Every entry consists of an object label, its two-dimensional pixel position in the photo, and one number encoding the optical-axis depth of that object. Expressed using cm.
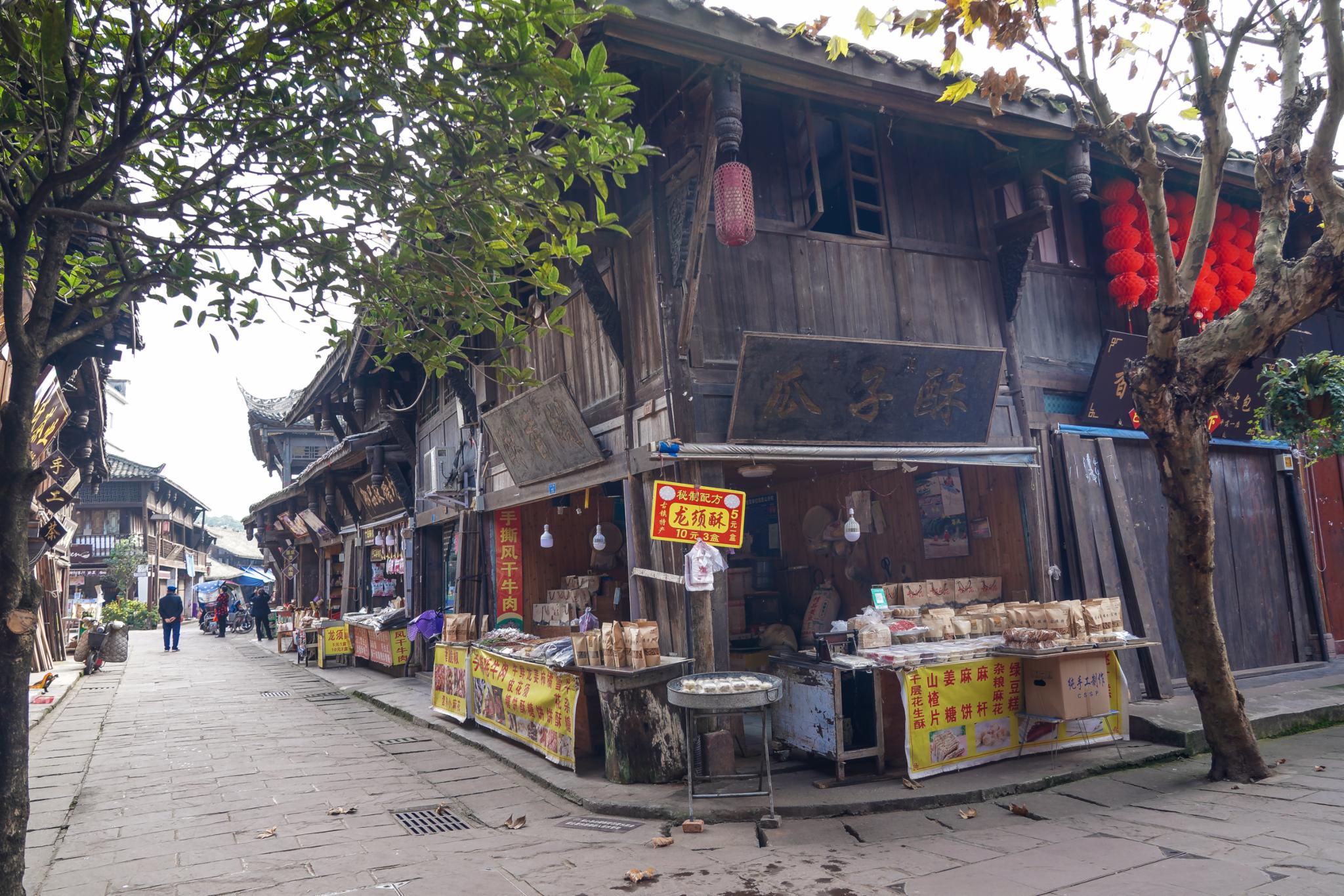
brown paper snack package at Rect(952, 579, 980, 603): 890
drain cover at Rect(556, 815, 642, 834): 579
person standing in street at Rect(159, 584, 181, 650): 2247
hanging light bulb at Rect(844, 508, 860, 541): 889
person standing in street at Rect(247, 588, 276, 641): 2692
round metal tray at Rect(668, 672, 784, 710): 569
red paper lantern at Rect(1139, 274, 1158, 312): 967
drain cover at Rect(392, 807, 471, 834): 598
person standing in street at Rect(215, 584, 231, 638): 3083
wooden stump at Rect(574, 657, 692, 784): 666
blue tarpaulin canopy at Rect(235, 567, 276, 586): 3797
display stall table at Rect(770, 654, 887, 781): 659
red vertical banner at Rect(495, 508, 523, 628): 1138
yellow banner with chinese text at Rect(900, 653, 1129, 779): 644
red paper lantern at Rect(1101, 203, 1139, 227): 965
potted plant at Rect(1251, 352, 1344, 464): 727
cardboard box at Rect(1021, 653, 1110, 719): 671
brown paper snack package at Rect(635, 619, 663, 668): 683
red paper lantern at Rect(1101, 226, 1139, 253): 962
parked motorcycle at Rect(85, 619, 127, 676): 1755
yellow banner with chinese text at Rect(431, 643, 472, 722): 961
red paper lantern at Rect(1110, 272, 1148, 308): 954
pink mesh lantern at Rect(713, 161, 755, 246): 687
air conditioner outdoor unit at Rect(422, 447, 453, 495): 1433
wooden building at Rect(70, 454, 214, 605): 3450
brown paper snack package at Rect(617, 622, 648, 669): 678
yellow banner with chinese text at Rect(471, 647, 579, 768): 731
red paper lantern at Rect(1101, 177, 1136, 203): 970
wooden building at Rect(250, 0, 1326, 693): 725
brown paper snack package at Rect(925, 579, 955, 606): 879
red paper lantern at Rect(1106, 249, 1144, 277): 957
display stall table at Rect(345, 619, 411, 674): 1460
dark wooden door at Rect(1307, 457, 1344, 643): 1166
